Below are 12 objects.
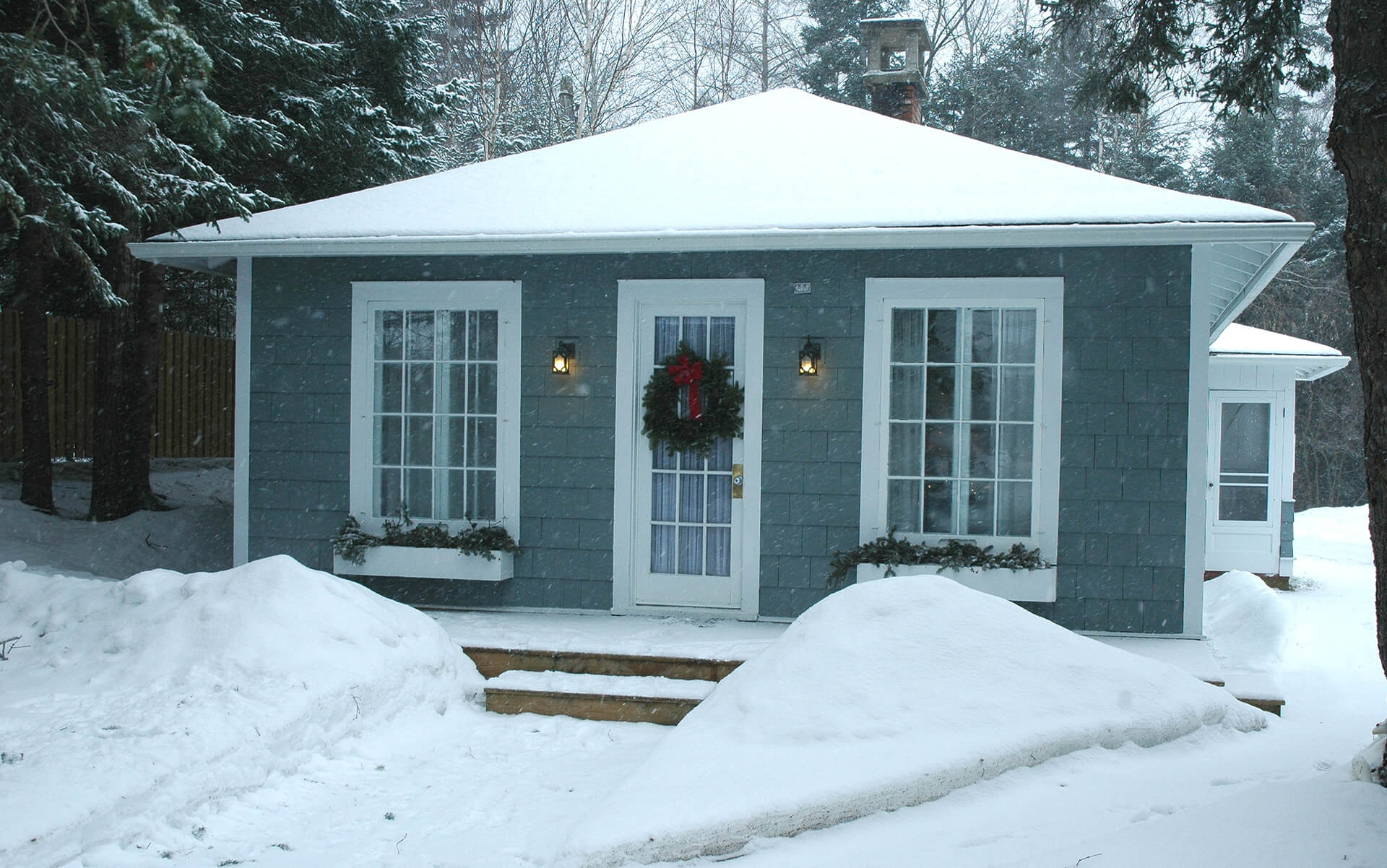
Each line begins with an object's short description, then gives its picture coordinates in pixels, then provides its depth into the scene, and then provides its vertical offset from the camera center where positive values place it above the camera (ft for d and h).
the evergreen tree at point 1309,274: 62.08 +9.05
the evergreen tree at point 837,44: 62.59 +22.99
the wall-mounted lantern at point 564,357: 21.31 +1.12
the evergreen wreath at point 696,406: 20.63 +0.14
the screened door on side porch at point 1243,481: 34.22 -2.00
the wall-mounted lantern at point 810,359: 20.31 +1.12
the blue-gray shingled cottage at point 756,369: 19.43 +0.90
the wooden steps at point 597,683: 16.76 -4.61
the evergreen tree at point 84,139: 13.02 +4.88
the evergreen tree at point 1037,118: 63.10 +18.83
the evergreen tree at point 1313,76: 10.38 +6.19
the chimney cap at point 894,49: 31.60 +11.49
